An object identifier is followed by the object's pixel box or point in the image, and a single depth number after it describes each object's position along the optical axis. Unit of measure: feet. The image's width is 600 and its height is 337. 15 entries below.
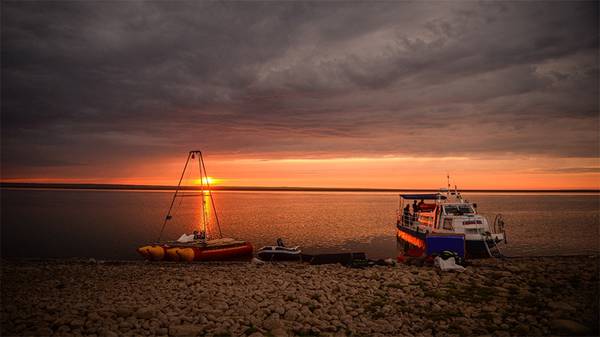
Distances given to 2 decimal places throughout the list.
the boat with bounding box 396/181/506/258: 91.04
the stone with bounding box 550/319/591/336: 35.06
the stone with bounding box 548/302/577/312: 40.90
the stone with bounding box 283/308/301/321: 42.78
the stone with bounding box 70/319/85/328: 40.79
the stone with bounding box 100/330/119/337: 37.68
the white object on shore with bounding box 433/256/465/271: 65.98
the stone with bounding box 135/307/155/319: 42.78
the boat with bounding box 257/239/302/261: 99.40
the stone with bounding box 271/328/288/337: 37.93
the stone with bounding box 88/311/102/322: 42.06
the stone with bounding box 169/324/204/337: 38.53
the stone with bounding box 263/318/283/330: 40.09
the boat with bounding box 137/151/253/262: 98.48
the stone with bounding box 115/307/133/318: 43.47
